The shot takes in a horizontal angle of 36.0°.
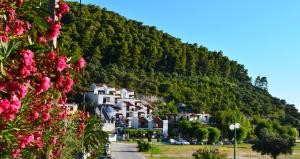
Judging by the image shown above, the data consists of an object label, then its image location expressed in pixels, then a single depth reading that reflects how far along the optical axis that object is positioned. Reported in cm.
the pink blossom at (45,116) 734
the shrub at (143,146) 7050
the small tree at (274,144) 5362
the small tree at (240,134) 10458
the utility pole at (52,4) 775
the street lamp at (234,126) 2887
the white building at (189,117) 10988
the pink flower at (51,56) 473
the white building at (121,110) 10244
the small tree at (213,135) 9731
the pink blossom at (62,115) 1474
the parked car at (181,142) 9069
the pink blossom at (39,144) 823
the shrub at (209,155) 3903
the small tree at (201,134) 9638
